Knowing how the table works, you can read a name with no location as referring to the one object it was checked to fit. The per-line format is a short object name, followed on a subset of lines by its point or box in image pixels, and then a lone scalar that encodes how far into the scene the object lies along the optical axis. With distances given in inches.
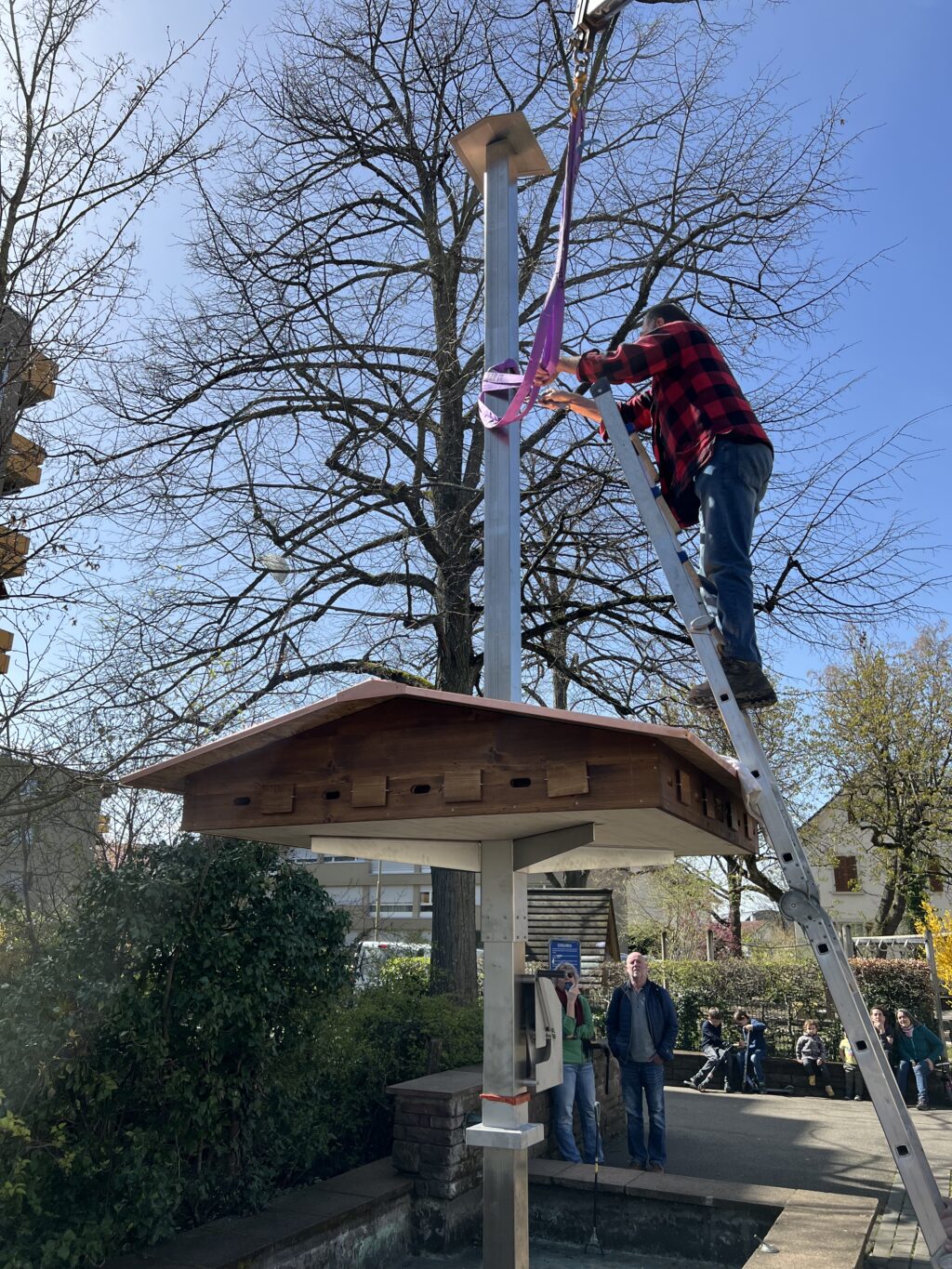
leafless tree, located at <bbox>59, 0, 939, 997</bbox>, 416.5
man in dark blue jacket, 364.5
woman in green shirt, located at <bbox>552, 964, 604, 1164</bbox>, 353.1
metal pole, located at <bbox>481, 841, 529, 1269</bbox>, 143.3
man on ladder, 148.0
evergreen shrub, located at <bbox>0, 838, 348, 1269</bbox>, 191.0
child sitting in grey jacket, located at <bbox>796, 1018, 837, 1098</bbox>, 608.1
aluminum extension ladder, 120.2
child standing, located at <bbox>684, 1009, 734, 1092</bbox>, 617.0
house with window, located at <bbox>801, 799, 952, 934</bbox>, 1048.2
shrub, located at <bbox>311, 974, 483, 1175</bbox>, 281.1
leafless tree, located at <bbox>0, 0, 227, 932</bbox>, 216.5
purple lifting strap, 156.0
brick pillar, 260.5
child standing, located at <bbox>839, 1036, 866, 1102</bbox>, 593.4
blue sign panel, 524.7
